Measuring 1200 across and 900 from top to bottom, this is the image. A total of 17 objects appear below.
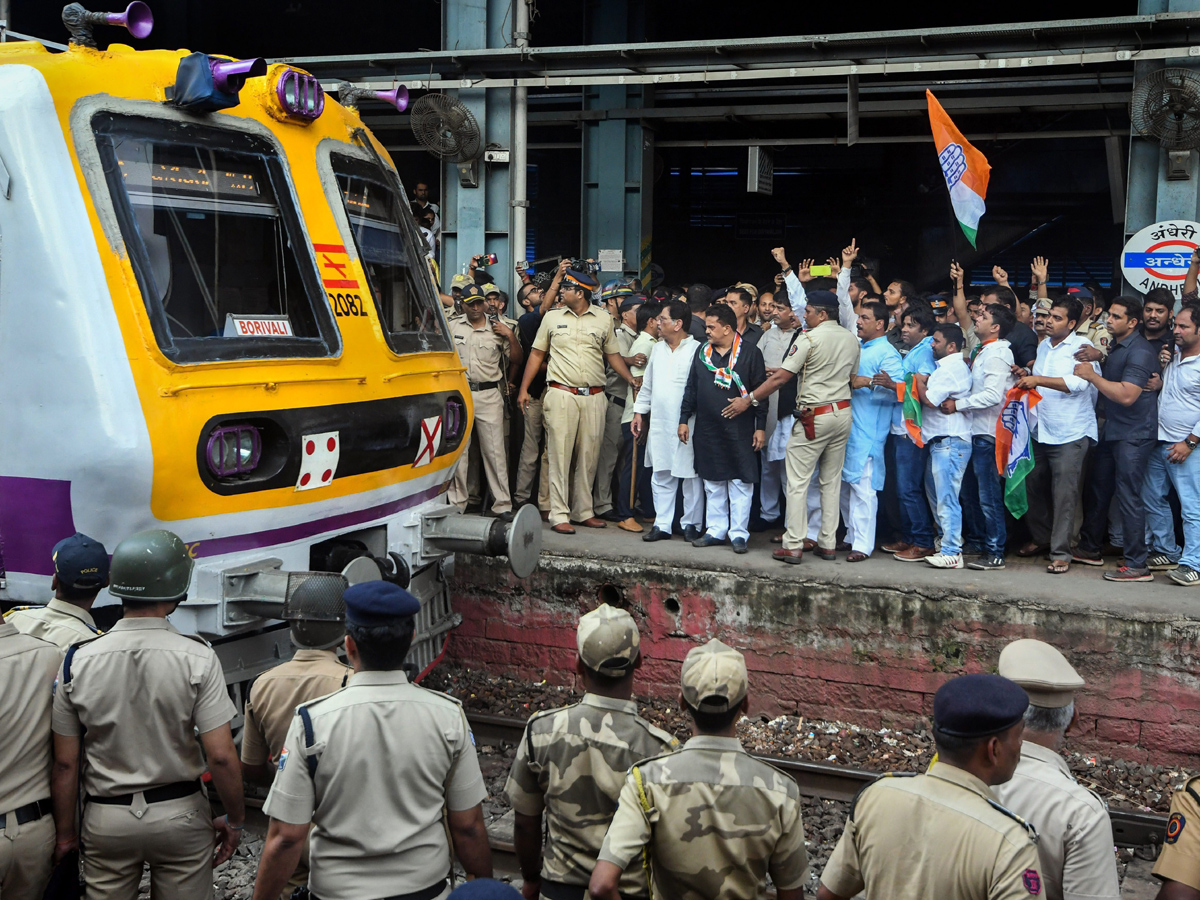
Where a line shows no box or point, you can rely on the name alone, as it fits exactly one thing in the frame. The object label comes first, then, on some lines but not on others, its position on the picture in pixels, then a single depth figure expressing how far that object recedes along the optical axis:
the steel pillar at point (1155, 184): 8.89
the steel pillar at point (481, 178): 10.48
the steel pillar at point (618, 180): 11.98
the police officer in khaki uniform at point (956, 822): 2.41
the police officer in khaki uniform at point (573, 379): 7.87
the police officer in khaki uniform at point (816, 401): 7.05
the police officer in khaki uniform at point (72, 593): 3.73
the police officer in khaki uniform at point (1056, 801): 2.67
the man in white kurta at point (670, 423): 7.57
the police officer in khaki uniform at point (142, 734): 3.33
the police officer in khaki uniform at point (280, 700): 3.55
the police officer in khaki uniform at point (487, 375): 8.01
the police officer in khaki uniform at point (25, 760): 3.34
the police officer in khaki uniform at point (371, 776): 2.82
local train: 4.21
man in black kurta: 7.29
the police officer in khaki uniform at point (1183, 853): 2.78
